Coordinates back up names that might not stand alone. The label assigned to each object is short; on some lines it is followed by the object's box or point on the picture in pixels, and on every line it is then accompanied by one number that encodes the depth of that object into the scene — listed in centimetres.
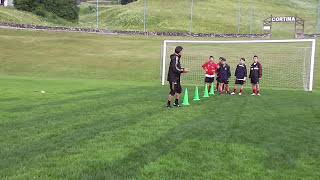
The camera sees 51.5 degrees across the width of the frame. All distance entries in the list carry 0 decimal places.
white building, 9144
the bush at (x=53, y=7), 7350
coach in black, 1184
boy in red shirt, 1769
